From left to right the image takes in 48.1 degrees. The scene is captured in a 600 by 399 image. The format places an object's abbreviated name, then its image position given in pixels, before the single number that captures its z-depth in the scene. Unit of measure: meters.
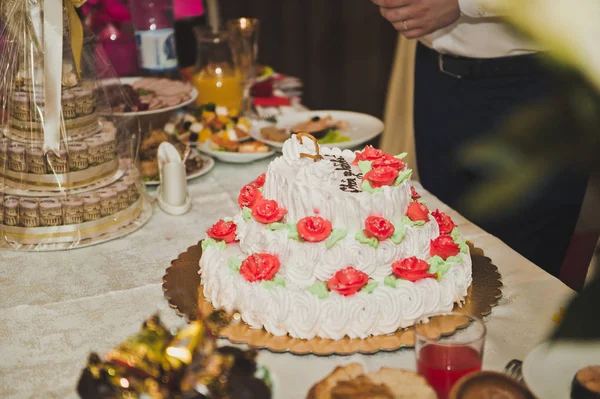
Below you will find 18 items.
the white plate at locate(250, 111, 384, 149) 2.50
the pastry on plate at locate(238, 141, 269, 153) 2.47
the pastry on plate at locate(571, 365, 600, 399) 0.97
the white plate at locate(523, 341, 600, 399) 1.04
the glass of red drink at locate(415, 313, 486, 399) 1.09
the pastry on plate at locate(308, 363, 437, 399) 1.04
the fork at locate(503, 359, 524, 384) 1.19
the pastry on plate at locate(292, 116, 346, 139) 2.58
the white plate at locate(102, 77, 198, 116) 2.05
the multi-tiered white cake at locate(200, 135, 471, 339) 1.33
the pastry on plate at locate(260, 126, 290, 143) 2.51
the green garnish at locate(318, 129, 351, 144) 2.54
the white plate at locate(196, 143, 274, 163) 2.44
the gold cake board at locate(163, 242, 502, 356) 1.29
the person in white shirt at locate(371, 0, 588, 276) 2.23
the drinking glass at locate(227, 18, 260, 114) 2.88
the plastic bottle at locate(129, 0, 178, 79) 2.81
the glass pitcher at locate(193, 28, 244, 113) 2.88
